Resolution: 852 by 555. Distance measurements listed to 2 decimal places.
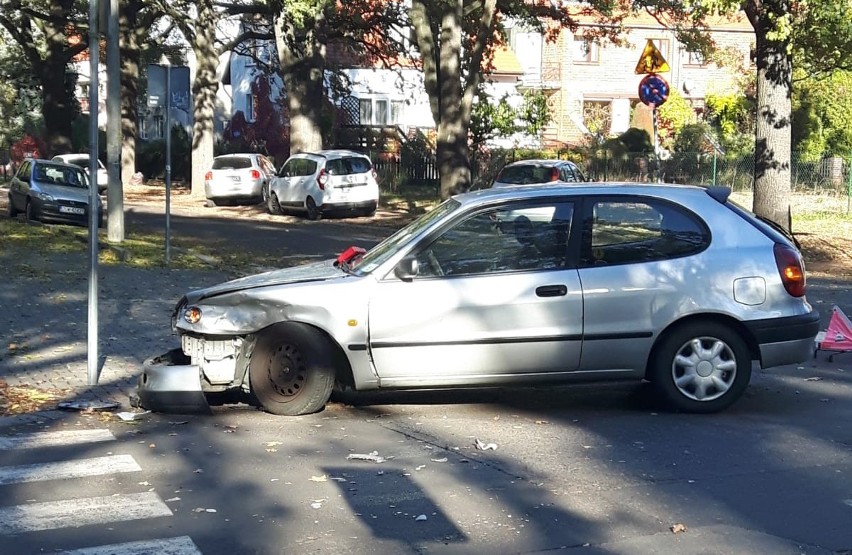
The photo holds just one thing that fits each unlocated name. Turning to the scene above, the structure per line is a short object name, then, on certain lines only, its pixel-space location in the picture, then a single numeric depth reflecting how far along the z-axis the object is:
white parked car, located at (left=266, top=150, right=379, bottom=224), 29.72
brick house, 52.81
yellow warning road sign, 19.70
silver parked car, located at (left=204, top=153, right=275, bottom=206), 34.00
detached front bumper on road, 8.30
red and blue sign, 20.33
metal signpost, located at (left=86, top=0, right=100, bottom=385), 9.21
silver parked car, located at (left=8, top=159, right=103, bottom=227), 25.31
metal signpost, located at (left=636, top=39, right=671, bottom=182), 19.73
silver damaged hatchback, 8.16
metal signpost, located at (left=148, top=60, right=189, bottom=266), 17.48
